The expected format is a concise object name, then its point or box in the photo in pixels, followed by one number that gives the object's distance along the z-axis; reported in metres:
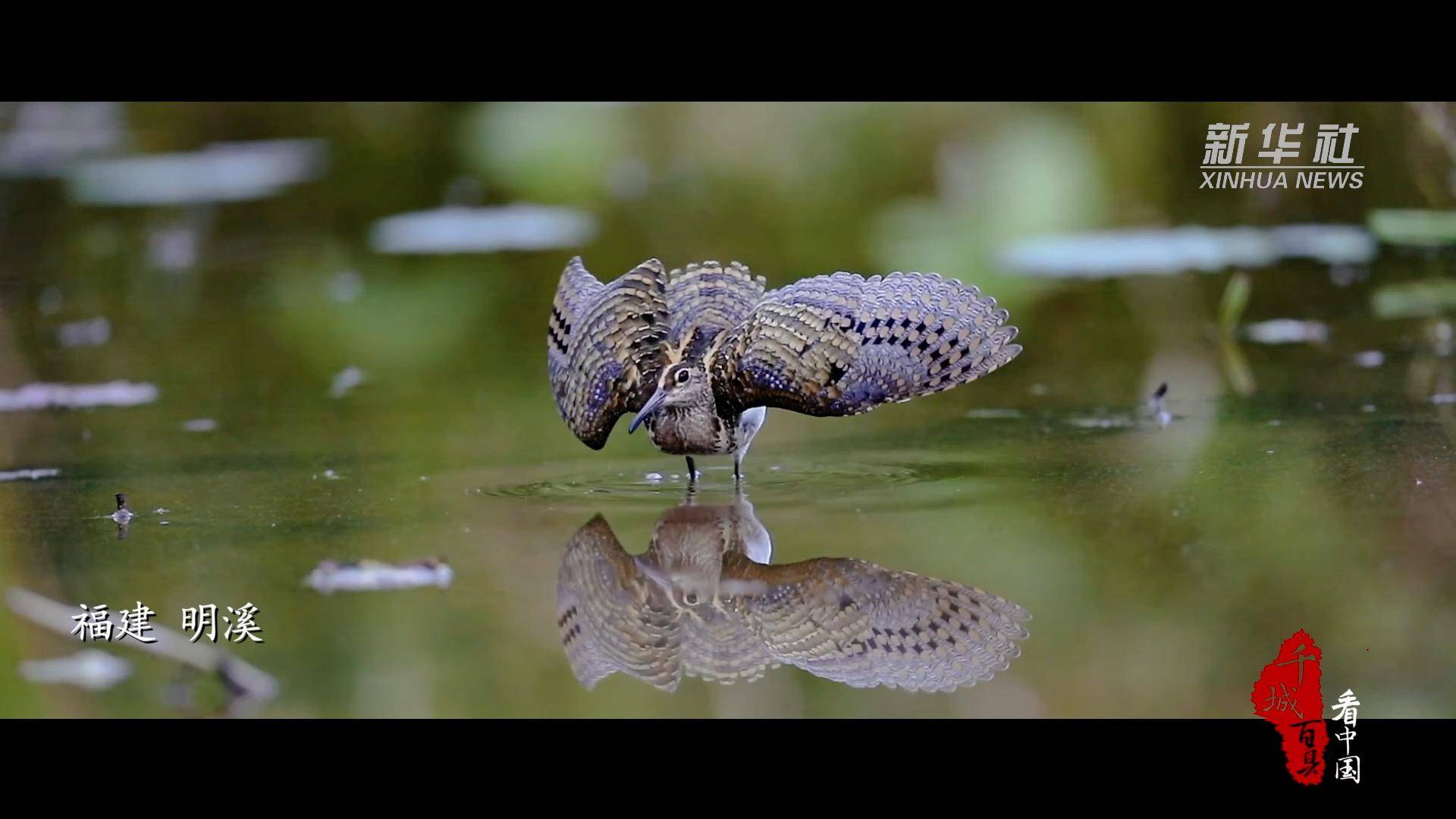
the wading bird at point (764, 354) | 12.22
